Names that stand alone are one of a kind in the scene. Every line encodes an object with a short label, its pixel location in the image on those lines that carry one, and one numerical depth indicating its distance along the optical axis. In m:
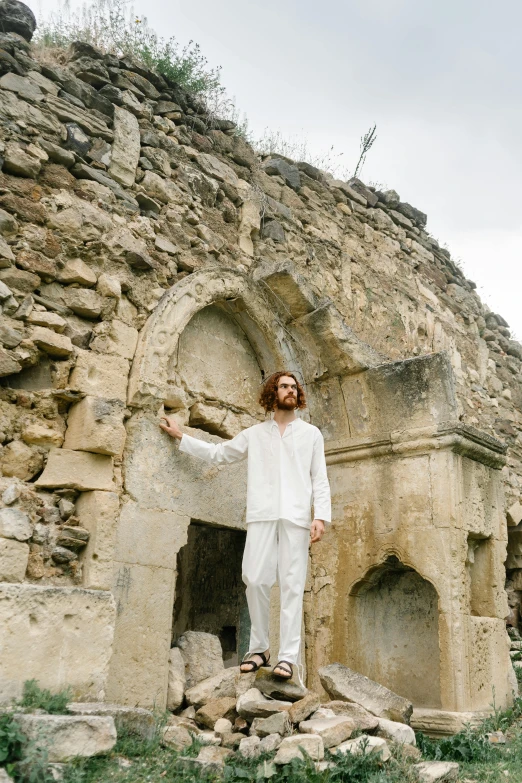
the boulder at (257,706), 3.30
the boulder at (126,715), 2.74
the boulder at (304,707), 3.31
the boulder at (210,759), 2.77
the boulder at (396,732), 3.44
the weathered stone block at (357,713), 3.41
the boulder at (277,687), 3.47
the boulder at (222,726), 3.36
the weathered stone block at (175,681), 3.85
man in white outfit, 3.80
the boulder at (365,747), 3.02
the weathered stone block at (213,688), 3.77
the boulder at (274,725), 3.19
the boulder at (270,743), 3.03
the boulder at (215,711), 3.54
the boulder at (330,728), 3.12
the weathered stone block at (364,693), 3.82
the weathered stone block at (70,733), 2.41
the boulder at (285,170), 6.17
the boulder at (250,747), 3.03
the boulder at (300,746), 2.92
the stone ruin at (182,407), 3.51
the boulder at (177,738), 3.04
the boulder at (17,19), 4.34
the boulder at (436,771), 3.01
